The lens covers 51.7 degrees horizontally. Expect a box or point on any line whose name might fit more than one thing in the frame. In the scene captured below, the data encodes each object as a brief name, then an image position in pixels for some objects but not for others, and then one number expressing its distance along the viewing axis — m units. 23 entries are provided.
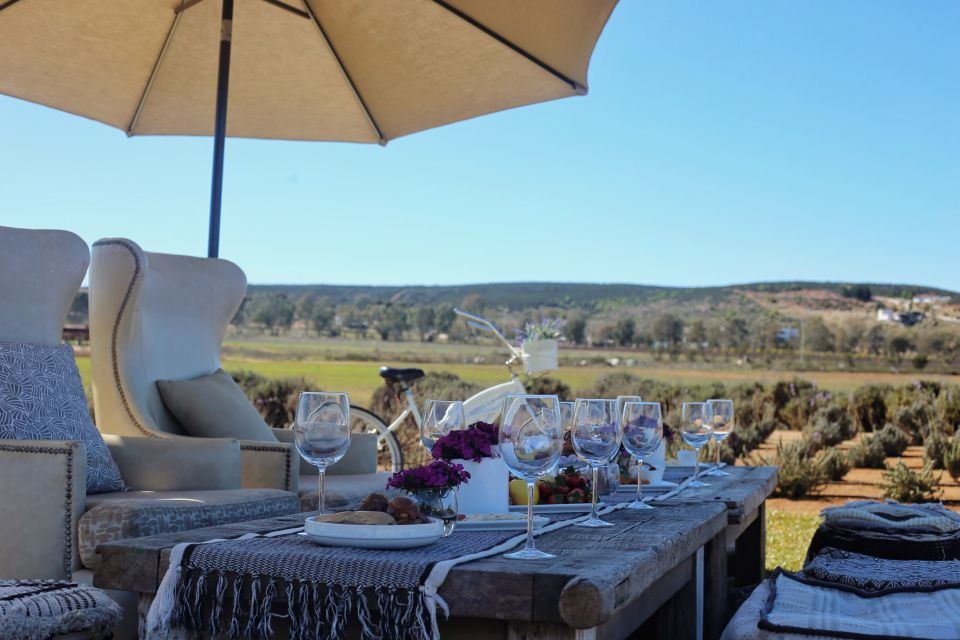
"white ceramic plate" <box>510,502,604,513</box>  2.20
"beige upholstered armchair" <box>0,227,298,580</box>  2.31
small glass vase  1.73
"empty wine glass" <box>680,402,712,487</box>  2.71
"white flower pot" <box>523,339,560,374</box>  6.16
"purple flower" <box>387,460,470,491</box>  1.72
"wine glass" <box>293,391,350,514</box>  1.79
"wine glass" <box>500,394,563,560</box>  1.55
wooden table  1.36
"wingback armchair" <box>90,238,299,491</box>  3.28
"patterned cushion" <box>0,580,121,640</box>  1.66
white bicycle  6.09
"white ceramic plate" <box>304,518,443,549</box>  1.56
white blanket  1.73
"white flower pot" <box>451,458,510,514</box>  2.02
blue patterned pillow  2.75
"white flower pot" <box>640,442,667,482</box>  2.83
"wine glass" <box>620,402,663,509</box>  2.08
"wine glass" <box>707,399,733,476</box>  3.01
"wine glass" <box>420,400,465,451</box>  2.04
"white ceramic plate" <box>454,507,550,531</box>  1.89
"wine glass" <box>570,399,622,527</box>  1.73
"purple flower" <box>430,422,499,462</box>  1.96
